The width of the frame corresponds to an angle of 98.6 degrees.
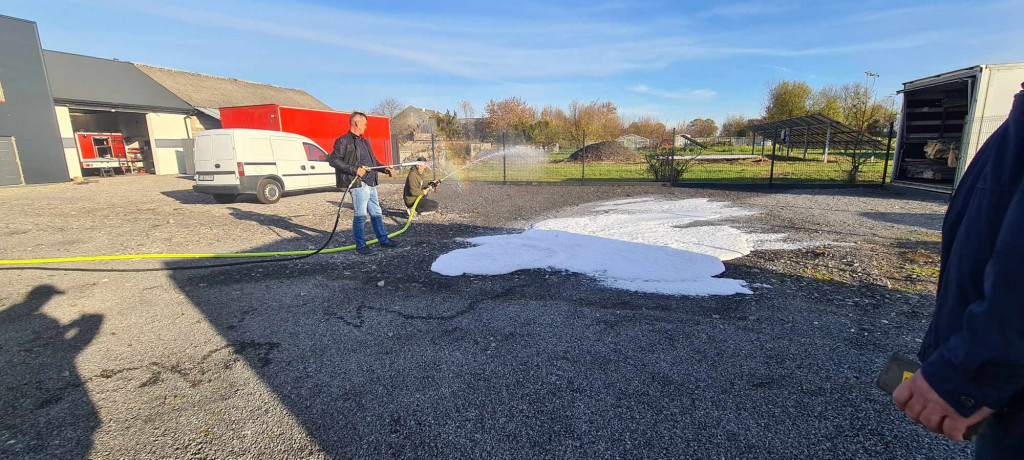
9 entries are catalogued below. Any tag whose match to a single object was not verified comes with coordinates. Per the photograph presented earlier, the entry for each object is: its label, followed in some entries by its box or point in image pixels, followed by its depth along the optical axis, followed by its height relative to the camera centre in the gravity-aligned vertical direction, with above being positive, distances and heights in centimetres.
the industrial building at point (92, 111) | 1731 +291
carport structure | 2506 +136
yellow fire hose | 558 -119
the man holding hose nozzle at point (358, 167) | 620 -5
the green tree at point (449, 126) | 4503 +363
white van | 1107 +5
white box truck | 937 +68
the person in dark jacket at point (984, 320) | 94 -39
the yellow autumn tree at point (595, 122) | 4328 +389
